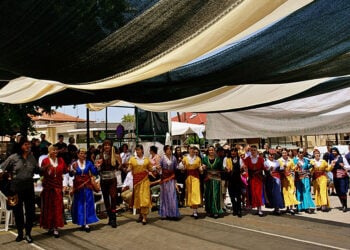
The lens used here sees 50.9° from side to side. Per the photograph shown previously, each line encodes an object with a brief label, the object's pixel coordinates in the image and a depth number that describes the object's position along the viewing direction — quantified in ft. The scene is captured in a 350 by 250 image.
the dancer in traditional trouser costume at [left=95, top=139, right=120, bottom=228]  21.93
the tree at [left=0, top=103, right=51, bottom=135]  37.29
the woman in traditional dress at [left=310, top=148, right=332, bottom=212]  25.84
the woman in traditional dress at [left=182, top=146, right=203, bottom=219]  24.48
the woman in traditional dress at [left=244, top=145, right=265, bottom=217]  24.72
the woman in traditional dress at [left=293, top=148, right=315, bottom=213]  25.52
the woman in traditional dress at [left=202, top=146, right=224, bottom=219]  24.36
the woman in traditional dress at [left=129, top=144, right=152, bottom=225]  22.66
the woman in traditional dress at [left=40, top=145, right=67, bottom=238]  19.44
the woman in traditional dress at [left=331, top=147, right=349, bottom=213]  25.94
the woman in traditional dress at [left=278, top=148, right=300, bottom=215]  25.15
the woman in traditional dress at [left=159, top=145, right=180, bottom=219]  23.61
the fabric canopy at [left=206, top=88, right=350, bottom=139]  18.81
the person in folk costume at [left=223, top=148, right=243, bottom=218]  24.86
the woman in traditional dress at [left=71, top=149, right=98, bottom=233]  20.74
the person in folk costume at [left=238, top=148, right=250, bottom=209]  25.57
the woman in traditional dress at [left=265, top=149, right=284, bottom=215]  24.81
